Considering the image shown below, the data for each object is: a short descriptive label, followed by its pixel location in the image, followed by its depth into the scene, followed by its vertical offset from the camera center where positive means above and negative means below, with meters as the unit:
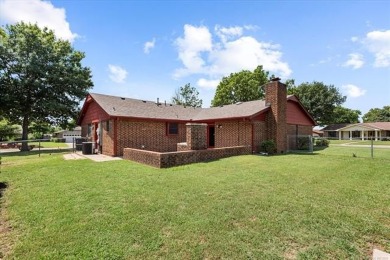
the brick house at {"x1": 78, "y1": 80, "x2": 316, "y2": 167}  14.24 +0.61
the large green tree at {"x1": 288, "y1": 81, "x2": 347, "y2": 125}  45.88 +7.31
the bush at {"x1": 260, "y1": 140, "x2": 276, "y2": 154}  14.30 -0.97
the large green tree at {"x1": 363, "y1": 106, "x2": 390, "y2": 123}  61.89 +4.82
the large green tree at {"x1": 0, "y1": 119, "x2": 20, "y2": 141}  33.28 +0.14
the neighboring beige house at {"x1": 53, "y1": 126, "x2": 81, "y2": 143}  62.86 -0.36
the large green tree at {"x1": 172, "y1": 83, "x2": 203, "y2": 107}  52.53 +8.69
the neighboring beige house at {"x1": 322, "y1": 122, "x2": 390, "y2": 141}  41.38 +0.12
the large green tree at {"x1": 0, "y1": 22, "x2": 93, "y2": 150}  22.22 +5.62
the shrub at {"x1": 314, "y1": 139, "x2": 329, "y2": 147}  24.05 -1.18
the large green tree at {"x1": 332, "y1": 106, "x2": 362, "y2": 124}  57.25 +4.57
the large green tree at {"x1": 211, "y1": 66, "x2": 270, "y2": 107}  39.88 +8.52
